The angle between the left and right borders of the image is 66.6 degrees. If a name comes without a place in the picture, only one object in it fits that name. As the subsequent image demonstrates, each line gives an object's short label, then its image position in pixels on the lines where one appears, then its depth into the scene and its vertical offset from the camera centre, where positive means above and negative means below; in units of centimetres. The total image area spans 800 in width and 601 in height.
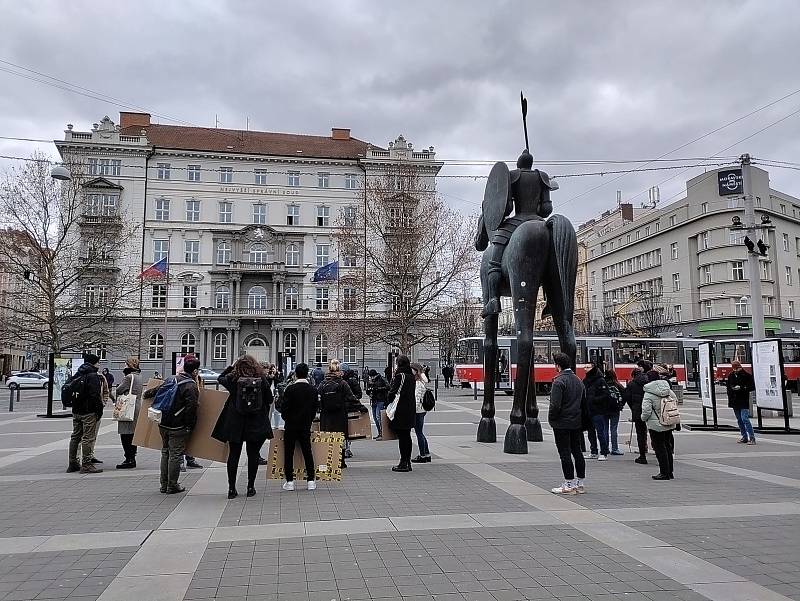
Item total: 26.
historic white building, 5809 +1332
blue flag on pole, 4091 +596
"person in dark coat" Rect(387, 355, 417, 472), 1005 -74
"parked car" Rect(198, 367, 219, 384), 4604 -92
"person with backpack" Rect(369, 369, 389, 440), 1338 -71
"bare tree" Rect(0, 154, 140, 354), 2666 +493
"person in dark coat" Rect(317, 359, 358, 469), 1014 -71
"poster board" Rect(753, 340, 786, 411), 1598 -51
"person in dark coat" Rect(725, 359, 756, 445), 1375 -88
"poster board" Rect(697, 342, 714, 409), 1777 -52
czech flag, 3495 +551
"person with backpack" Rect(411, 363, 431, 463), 1084 -95
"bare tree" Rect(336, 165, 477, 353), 3975 +685
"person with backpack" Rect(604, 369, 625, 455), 1202 -92
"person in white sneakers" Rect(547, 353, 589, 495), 820 -87
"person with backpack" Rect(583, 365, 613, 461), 1195 -84
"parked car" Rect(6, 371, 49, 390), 4697 -109
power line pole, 2027 +311
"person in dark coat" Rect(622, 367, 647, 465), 1209 -72
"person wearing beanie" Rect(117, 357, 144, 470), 1059 -47
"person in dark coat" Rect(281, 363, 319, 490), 861 -78
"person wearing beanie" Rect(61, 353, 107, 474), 986 -66
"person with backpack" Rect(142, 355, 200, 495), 839 -72
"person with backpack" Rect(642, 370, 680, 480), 941 -97
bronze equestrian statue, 1209 +187
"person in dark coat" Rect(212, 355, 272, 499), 810 -83
